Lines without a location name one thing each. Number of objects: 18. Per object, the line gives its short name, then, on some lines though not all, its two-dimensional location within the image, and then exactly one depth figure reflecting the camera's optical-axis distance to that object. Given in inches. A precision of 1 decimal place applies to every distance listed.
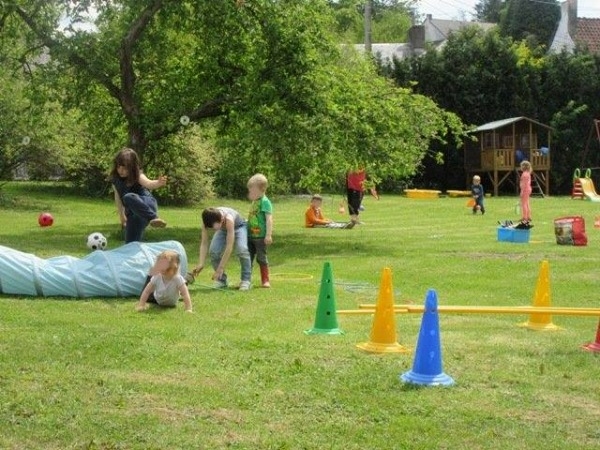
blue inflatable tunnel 430.0
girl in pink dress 912.9
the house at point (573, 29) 2432.3
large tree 746.2
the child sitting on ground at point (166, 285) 402.6
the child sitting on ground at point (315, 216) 963.3
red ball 883.4
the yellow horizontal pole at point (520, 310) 312.8
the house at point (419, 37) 2618.1
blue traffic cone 274.7
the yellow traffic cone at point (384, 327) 322.0
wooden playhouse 1684.3
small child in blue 1125.1
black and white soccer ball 519.6
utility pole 1811.0
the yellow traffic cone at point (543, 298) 386.6
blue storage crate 770.8
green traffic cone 361.4
